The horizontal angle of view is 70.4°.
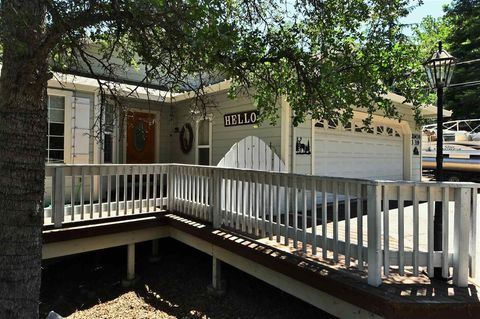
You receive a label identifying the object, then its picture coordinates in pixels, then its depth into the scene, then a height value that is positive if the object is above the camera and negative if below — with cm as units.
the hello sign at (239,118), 783 +99
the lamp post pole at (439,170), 359 -11
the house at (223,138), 757 +58
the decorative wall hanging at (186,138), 984 +64
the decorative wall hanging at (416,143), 1168 +58
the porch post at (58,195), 499 -53
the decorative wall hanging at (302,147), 750 +29
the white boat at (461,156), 1494 +21
